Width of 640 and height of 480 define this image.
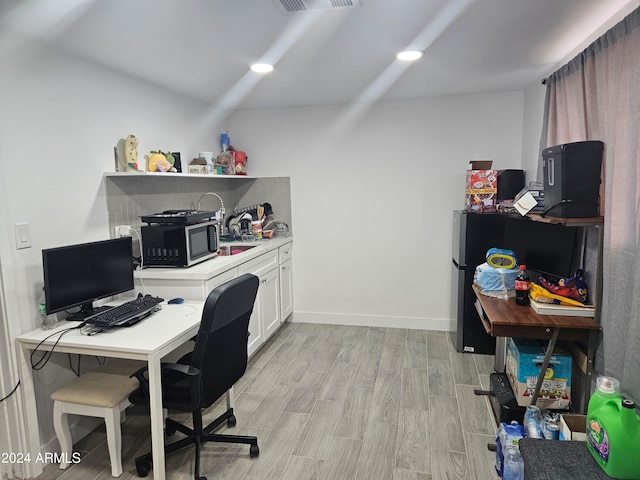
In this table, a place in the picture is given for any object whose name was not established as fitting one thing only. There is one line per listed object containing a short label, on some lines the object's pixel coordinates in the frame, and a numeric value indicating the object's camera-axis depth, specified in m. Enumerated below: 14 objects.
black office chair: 1.97
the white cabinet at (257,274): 2.71
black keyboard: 2.11
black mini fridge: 3.44
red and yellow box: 3.46
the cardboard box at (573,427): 1.85
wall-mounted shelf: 2.63
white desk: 1.92
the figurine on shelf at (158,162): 2.98
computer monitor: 2.09
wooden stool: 2.08
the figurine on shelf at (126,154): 2.80
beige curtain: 1.78
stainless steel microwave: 2.78
